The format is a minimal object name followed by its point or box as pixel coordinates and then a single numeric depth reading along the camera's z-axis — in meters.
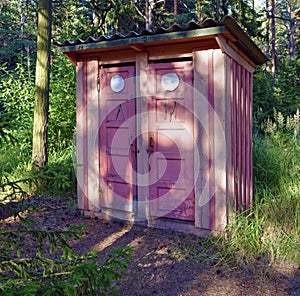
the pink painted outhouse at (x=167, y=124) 4.10
